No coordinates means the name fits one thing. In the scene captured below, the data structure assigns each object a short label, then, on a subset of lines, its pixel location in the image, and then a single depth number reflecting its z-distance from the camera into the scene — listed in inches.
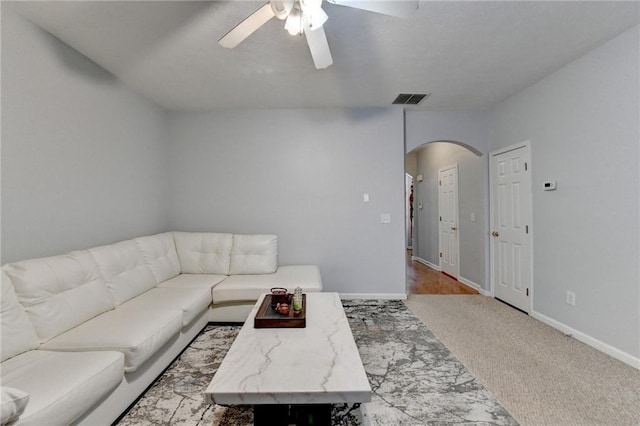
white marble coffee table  46.8
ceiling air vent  129.7
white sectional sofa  50.3
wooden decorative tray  71.5
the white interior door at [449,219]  188.7
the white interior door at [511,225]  125.6
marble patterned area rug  63.8
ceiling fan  57.5
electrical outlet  102.4
